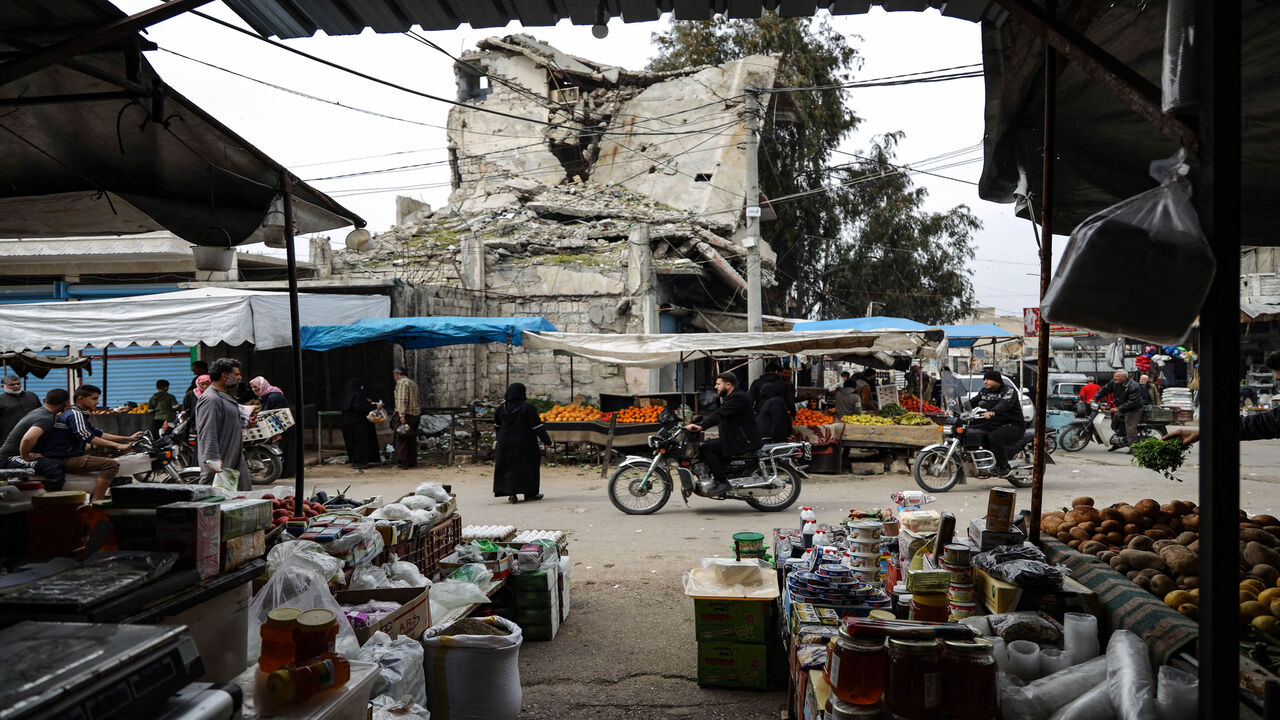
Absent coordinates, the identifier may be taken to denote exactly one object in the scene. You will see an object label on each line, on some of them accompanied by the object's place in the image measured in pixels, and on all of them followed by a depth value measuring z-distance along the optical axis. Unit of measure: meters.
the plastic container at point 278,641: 2.38
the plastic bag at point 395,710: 2.89
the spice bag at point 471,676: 3.66
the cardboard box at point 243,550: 2.67
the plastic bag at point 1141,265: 1.93
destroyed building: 17.69
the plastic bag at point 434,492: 5.40
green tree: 29.95
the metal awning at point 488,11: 3.56
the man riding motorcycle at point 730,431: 9.10
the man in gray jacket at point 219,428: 7.35
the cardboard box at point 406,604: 3.78
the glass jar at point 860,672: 2.49
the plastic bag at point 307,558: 3.65
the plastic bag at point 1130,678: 2.41
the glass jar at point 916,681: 2.39
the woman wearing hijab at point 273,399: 11.62
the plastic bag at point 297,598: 3.20
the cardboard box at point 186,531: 2.46
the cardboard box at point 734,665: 4.30
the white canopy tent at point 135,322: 10.99
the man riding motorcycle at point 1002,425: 10.64
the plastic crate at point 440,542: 5.01
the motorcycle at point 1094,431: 14.56
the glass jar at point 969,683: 2.39
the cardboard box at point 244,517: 2.67
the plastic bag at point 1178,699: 2.32
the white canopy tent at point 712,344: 11.86
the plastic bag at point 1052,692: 2.54
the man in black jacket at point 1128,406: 14.35
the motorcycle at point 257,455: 11.30
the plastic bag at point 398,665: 3.18
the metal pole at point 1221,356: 1.94
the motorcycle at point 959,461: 10.55
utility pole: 15.27
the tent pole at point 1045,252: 3.34
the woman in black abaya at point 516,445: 9.90
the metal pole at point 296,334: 4.87
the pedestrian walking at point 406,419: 13.43
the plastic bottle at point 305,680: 2.25
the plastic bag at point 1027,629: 3.02
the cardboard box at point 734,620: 4.28
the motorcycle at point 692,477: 9.22
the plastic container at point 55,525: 2.54
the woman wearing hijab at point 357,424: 13.31
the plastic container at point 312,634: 2.40
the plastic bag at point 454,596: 4.43
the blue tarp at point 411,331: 12.93
